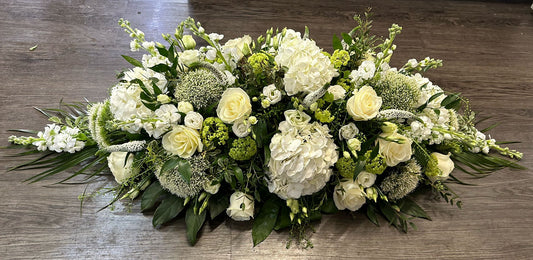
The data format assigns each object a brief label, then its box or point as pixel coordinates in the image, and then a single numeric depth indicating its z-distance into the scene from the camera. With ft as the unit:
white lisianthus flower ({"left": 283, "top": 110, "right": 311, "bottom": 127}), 3.20
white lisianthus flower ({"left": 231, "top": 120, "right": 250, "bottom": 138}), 3.24
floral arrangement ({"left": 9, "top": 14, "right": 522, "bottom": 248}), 3.22
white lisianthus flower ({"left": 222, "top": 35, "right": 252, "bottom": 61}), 3.65
